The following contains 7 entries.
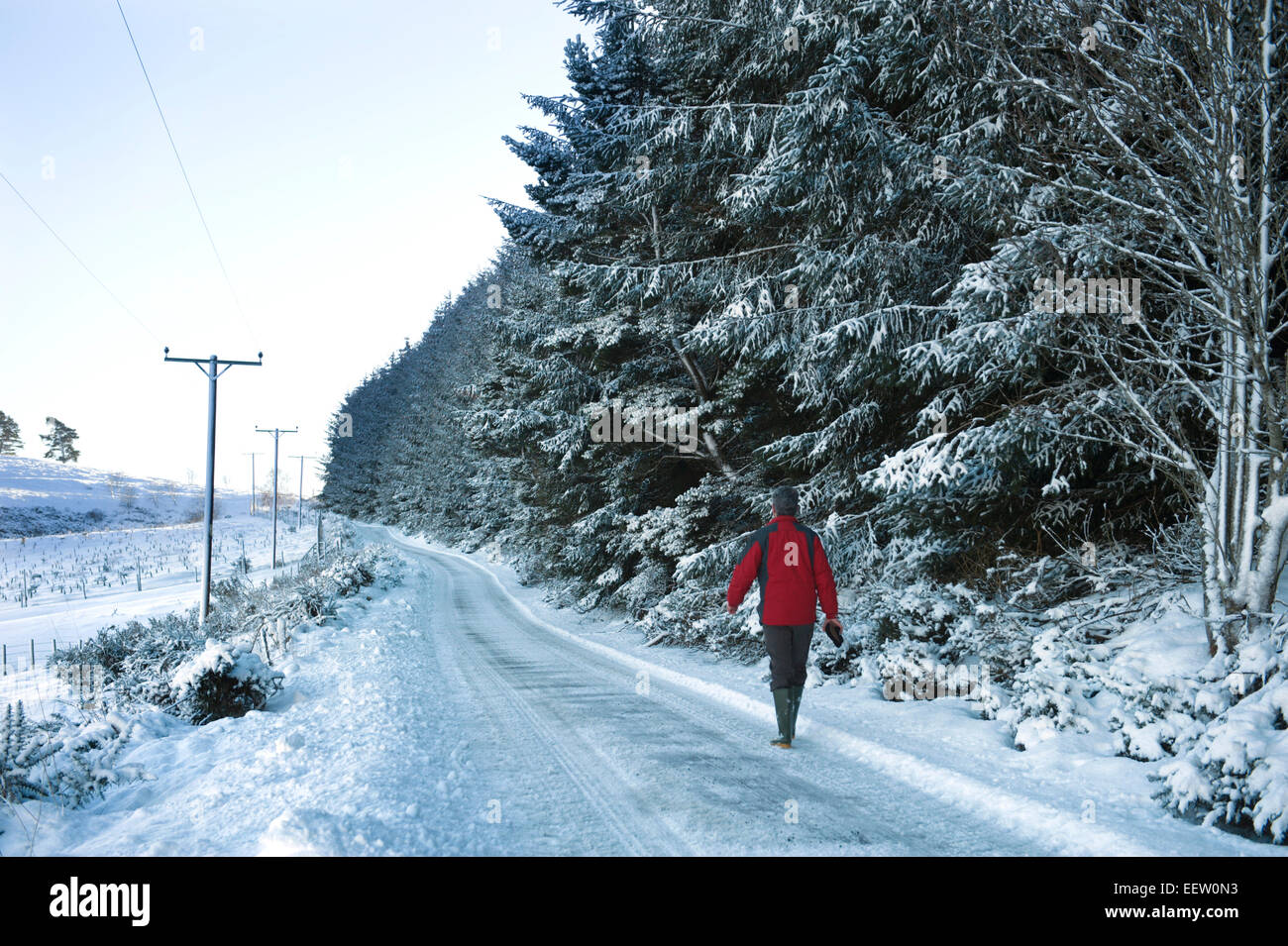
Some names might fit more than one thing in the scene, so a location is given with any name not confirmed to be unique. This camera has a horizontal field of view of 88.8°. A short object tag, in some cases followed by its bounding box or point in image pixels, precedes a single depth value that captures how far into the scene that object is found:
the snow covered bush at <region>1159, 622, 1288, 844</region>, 3.42
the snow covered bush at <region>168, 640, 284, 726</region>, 6.67
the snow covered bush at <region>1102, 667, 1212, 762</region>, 4.40
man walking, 5.49
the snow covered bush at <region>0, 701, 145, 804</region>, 4.33
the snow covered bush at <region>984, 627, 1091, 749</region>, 5.14
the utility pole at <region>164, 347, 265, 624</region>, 18.88
